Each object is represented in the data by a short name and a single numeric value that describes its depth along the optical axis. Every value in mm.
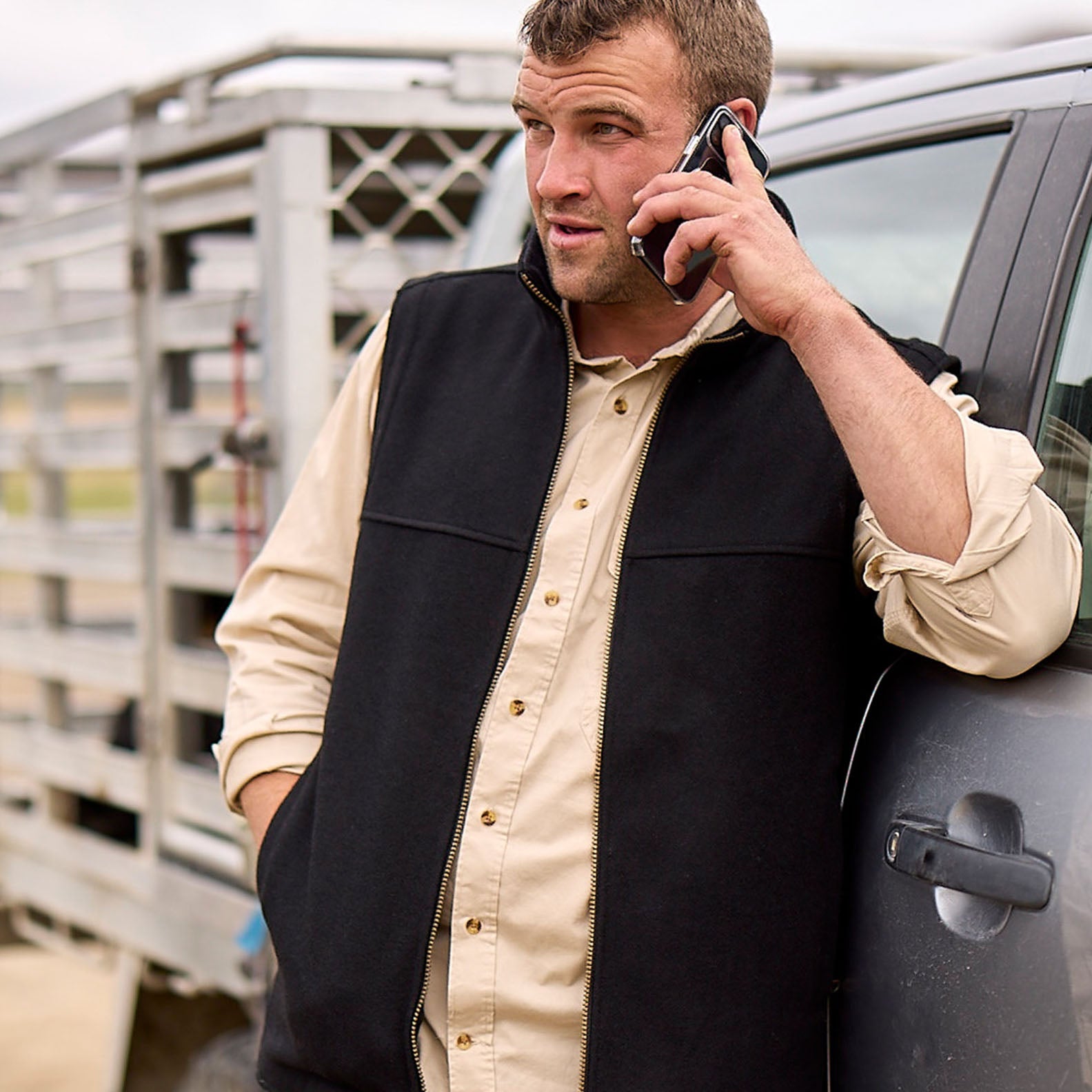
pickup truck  2997
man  3108
